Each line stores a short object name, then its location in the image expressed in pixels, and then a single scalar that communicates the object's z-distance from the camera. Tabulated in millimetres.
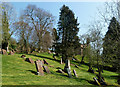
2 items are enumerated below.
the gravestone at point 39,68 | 12800
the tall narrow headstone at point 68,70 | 15286
